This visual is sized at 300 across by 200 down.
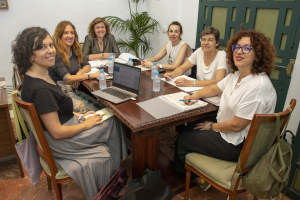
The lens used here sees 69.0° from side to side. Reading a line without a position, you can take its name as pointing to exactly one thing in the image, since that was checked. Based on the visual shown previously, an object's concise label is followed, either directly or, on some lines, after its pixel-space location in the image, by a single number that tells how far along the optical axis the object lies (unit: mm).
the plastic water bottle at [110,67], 2516
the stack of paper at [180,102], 1598
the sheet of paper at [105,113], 1672
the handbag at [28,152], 1427
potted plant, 4004
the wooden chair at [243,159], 1132
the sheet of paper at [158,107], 1503
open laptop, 1773
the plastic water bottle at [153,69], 2394
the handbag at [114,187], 1450
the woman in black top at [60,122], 1305
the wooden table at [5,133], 1872
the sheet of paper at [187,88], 1958
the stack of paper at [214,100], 1709
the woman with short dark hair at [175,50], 2685
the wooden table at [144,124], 1429
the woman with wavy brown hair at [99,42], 3223
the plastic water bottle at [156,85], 1952
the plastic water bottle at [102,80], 2066
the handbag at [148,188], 1449
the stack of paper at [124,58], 3041
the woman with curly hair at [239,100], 1376
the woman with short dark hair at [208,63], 2098
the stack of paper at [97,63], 2811
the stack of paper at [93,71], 2507
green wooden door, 2049
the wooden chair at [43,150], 1212
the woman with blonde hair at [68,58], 2299
